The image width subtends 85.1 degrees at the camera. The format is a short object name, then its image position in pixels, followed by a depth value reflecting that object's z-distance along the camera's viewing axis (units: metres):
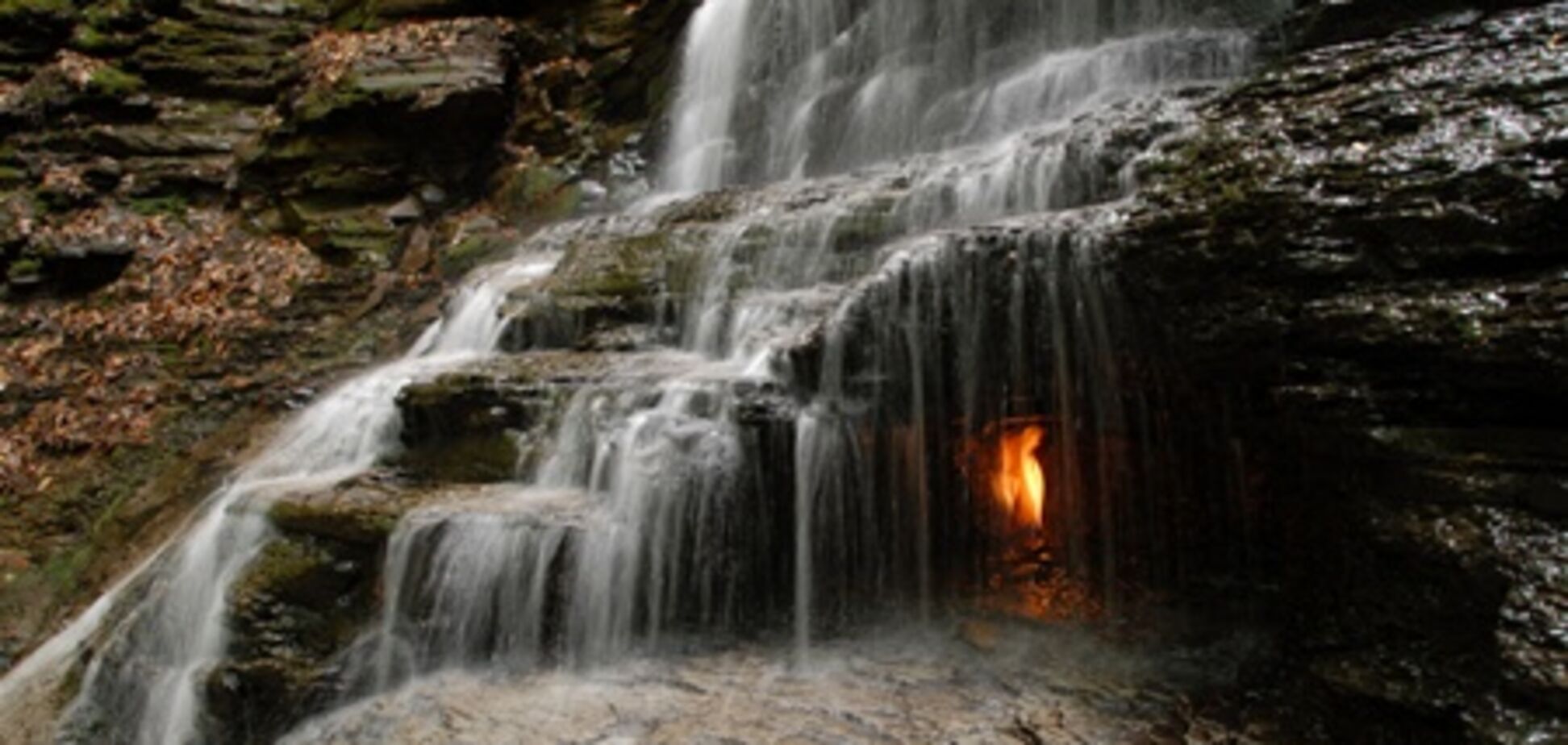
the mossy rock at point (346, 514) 5.37
